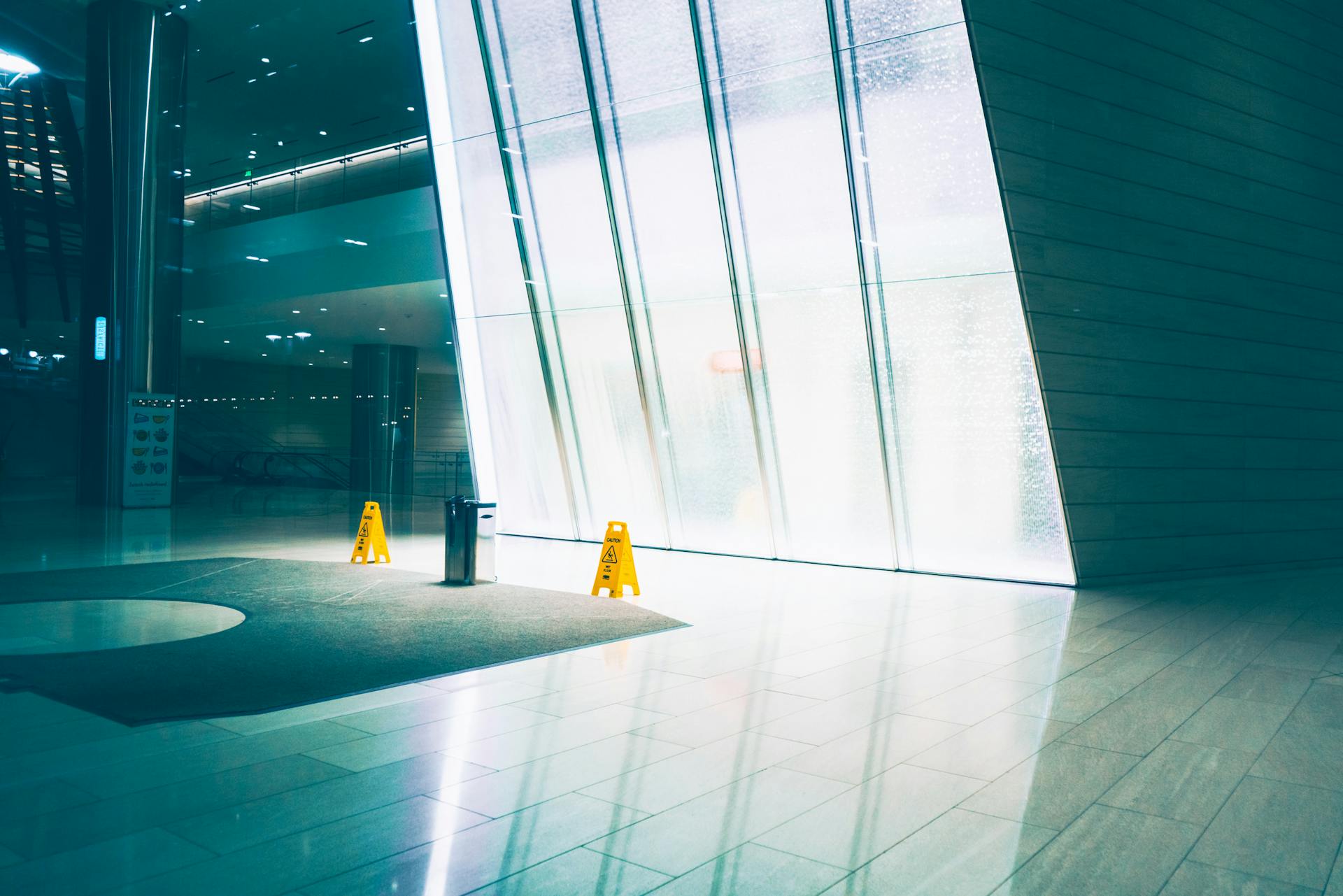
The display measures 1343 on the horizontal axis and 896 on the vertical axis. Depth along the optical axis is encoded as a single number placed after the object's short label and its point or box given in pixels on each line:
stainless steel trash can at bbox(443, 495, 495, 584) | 9.61
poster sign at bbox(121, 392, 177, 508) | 18.00
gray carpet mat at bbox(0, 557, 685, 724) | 5.35
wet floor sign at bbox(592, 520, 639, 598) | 9.26
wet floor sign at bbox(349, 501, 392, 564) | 11.51
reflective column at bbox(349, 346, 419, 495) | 25.34
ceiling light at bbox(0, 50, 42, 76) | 18.31
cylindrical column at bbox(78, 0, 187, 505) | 17.77
